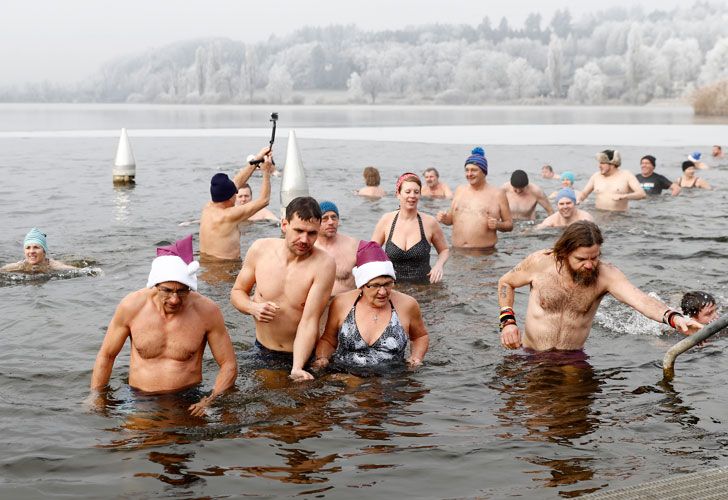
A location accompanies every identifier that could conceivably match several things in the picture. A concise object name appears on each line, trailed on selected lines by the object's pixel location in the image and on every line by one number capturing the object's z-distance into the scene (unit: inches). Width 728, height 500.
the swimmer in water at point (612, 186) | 597.9
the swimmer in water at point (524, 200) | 554.6
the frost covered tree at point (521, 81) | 5782.5
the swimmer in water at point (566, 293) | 247.1
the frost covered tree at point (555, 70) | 5762.8
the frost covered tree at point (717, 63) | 4675.7
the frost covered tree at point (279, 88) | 6176.2
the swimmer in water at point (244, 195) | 543.5
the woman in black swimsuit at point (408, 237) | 384.5
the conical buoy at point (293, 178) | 589.0
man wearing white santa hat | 221.8
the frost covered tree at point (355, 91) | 6107.3
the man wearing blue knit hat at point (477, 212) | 445.4
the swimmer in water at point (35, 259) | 420.5
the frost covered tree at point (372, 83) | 6274.6
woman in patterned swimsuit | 265.6
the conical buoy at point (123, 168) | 863.7
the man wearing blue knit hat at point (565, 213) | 495.8
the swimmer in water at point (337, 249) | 316.5
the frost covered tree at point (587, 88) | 5211.6
